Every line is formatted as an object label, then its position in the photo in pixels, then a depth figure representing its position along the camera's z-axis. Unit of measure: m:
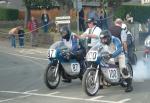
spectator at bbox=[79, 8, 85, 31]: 31.62
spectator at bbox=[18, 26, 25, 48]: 28.90
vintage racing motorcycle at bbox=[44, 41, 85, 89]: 13.54
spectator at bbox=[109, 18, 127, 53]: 16.95
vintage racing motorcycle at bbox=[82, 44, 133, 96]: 12.22
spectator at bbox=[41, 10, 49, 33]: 31.15
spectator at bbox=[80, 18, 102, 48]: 14.38
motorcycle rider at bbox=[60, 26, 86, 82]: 14.11
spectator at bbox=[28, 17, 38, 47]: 29.44
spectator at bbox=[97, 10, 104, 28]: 30.78
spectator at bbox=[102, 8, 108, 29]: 32.16
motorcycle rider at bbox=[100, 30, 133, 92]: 12.67
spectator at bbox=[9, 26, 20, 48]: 28.84
